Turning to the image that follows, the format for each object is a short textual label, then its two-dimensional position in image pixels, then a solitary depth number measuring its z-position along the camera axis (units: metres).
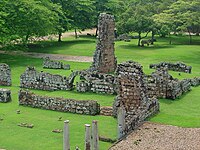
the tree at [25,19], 46.88
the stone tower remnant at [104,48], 35.09
